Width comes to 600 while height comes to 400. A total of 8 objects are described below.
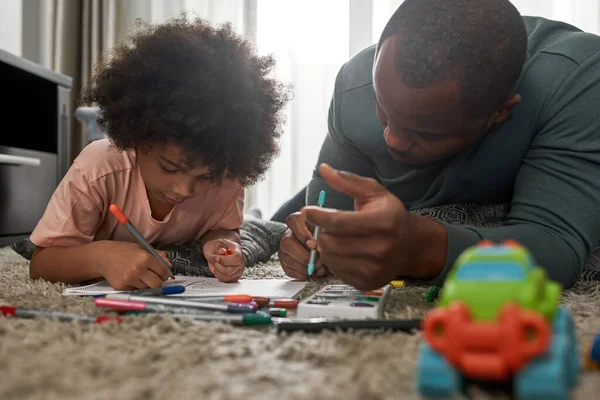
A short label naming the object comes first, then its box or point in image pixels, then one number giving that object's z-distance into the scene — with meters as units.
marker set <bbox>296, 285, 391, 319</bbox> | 0.61
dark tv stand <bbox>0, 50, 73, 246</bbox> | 1.63
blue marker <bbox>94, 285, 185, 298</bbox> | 0.75
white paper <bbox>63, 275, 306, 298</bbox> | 0.78
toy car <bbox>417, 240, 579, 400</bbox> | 0.33
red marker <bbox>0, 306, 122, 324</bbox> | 0.58
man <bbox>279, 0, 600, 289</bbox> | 0.65
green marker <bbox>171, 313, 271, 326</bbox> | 0.58
